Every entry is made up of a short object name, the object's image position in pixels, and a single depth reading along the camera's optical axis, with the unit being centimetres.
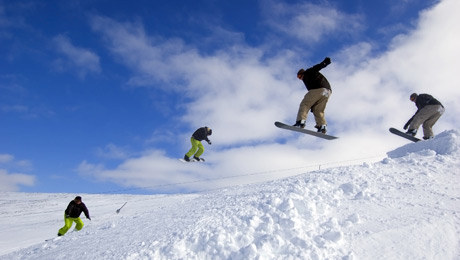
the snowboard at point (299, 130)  907
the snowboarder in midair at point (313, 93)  877
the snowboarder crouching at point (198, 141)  1450
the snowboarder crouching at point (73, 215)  978
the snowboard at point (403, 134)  1188
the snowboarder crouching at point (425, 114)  1174
